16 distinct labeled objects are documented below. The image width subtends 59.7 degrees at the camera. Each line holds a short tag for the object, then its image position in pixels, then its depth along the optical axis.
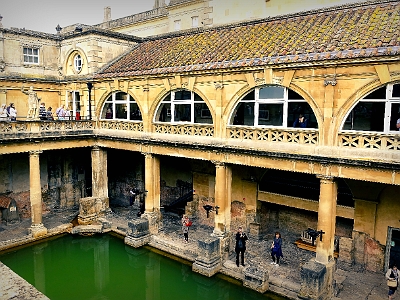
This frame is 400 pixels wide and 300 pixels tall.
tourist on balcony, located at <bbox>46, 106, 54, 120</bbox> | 18.42
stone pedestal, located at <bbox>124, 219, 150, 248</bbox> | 16.47
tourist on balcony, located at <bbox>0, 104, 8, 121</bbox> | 17.23
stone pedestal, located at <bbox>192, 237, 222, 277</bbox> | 13.83
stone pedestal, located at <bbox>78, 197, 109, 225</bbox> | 18.83
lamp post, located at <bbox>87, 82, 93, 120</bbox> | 19.55
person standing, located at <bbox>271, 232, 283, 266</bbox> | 13.88
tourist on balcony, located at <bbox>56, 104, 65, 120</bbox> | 19.17
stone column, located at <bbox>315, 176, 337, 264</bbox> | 11.91
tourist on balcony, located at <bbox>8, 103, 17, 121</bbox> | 17.39
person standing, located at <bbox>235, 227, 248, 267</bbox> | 13.83
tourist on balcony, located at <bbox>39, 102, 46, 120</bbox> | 18.50
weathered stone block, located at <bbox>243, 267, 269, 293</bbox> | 12.47
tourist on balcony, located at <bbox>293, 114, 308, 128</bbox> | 12.80
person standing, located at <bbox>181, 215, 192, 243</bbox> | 16.36
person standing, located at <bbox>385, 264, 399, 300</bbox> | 11.34
